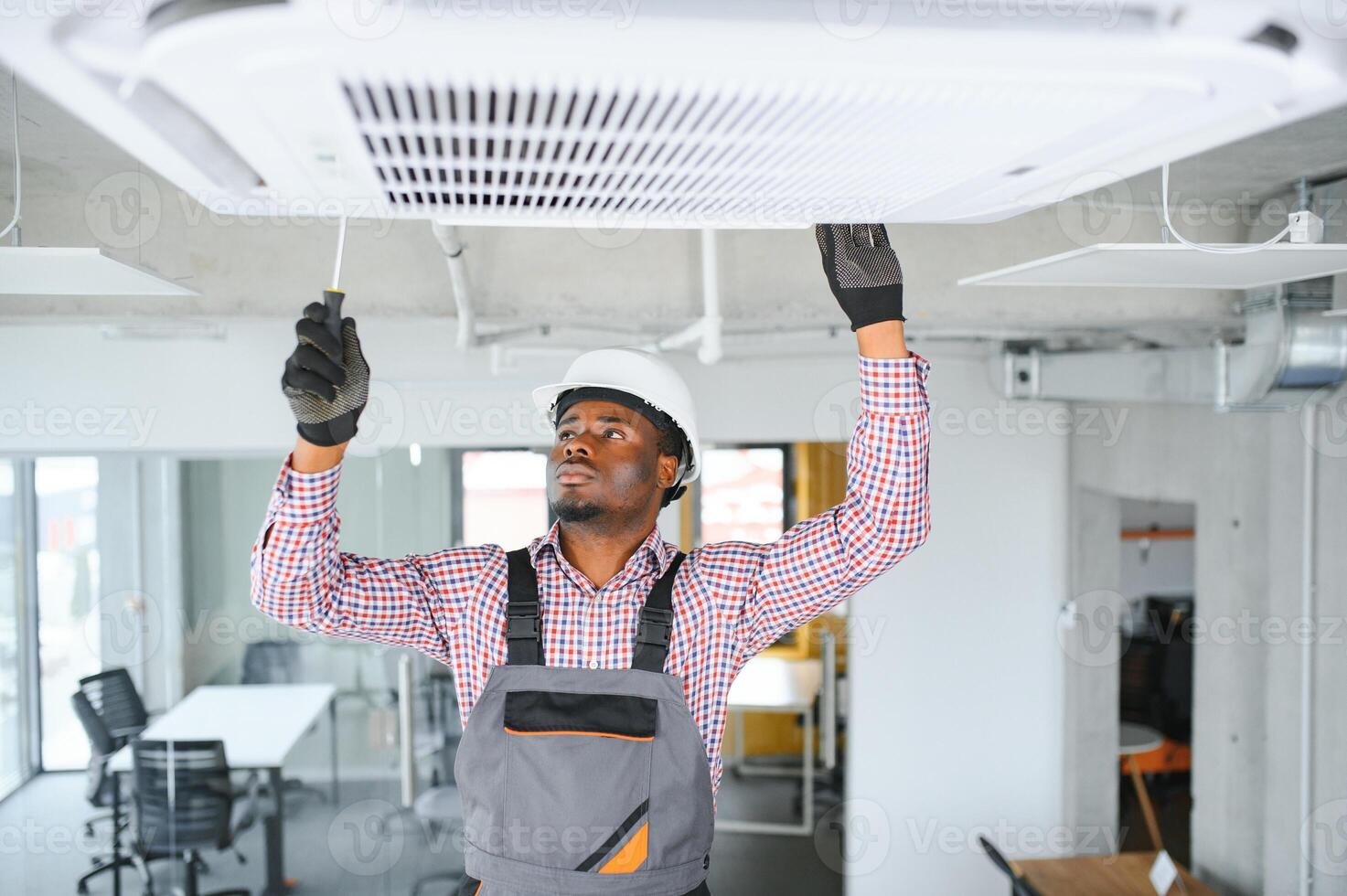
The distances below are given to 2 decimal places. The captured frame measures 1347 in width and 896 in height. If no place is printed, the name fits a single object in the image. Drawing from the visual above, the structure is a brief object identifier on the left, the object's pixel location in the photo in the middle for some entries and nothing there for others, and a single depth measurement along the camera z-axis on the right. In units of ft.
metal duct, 9.47
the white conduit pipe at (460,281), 8.20
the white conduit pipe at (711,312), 9.09
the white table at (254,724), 15.31
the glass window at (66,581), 15.52
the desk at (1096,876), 12.23
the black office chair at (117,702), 15.38
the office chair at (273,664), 16.03
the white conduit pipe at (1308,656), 10.11
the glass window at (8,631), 15.33
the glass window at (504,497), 16.26
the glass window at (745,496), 22.99
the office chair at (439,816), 15.88
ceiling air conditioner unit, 1.76
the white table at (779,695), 18.93
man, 4.44
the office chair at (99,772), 14.80
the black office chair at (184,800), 14.88
